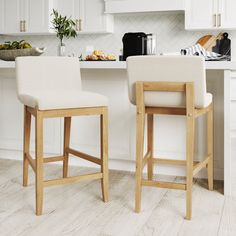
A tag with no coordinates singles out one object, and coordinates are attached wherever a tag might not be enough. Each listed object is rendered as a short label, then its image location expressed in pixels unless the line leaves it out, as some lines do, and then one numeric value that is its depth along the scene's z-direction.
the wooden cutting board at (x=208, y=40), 4.88
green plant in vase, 3.24
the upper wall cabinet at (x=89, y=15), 5.22
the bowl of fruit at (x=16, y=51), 3.11
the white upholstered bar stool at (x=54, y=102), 2.40
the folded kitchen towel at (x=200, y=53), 2.84
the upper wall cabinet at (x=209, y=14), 4.77
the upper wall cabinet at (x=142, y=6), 4.79
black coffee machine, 2.94
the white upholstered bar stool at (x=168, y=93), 2.27
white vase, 3.25
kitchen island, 2.70
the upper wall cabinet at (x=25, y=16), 5.34
